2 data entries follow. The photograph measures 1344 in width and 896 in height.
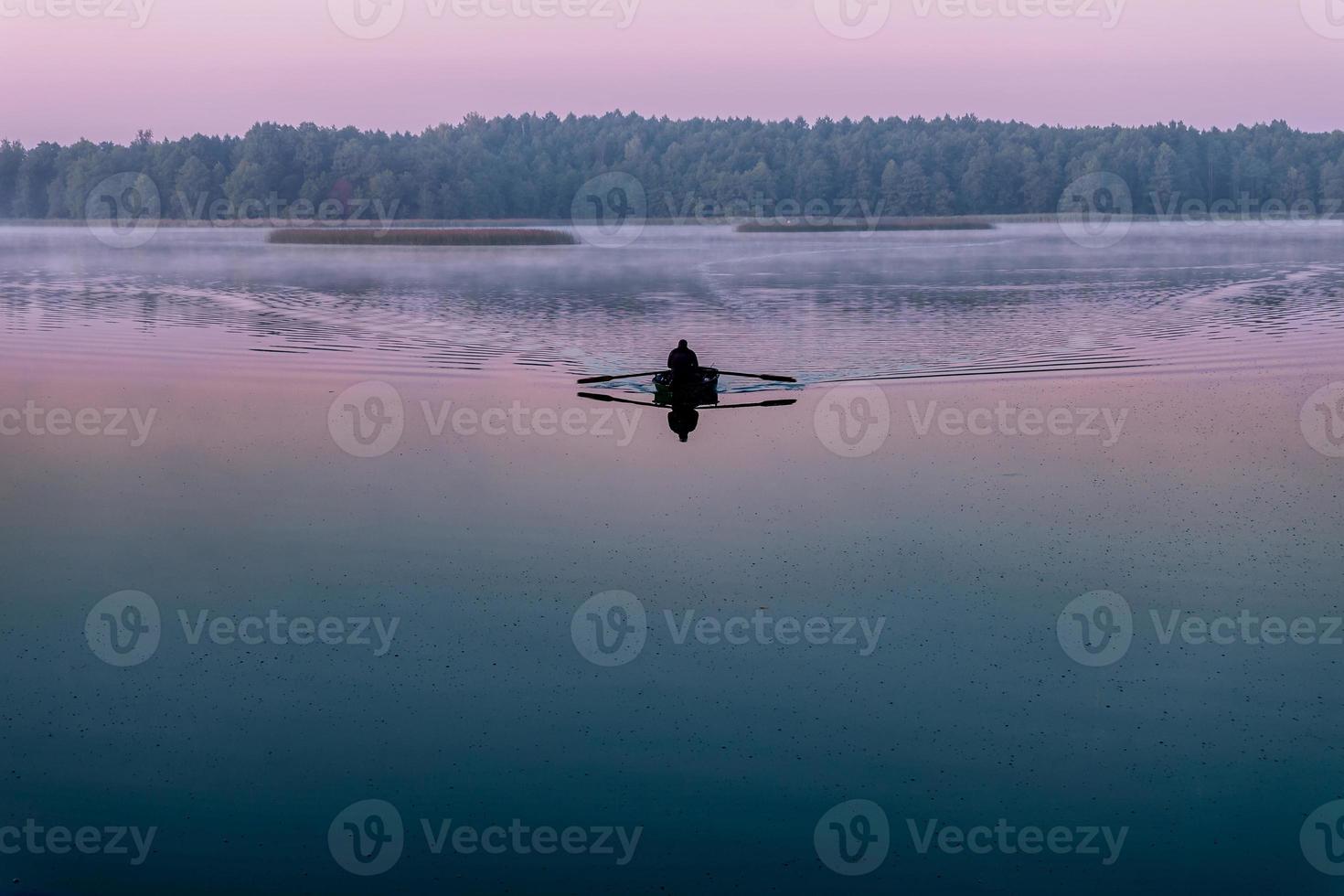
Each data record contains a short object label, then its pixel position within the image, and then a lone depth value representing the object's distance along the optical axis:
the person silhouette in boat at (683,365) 32.25
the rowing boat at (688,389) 32.50
